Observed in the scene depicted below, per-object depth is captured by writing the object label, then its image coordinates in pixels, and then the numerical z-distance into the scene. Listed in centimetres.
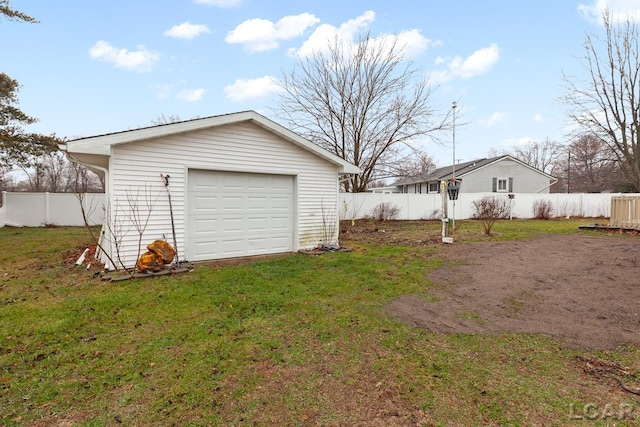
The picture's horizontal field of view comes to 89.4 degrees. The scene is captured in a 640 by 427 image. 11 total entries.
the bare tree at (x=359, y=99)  1708
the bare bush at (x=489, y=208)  1753
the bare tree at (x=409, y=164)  1797
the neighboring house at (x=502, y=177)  2411
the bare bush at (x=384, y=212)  1791
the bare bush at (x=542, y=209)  1902
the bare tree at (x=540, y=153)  4006
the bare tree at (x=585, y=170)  2755
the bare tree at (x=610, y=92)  1795
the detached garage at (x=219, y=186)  605
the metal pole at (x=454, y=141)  1165
